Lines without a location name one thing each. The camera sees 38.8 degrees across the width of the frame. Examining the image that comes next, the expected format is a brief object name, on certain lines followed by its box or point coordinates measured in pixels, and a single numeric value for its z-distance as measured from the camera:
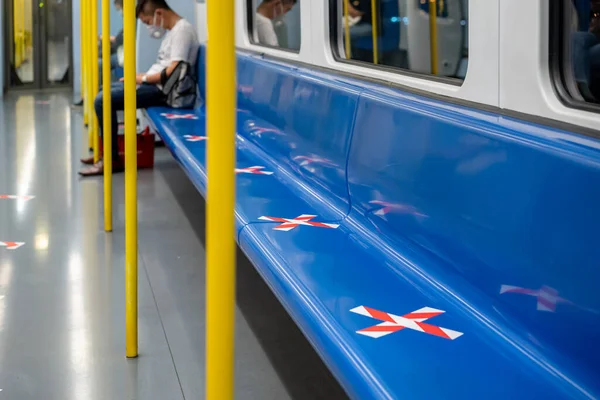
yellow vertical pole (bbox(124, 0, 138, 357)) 2.97
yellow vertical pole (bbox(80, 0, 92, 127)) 6.27
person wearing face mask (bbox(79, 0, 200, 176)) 6.30
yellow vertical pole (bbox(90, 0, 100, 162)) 5.13
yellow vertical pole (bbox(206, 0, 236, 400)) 1.47
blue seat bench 1.74
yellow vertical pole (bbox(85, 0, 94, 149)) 5.79
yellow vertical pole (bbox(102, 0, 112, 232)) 4.03
